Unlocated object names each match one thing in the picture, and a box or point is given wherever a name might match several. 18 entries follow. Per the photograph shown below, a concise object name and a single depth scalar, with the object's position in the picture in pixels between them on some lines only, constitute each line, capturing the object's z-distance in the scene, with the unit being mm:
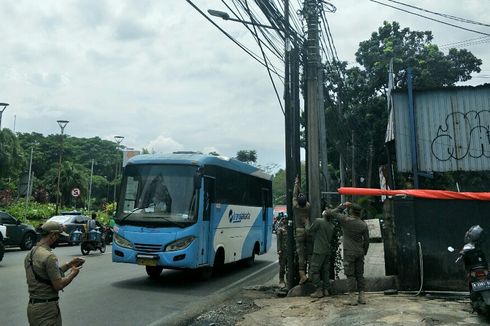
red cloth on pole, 8117
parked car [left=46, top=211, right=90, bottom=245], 20656
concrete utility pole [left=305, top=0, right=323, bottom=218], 9383
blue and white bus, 9625
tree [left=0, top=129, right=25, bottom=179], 41281
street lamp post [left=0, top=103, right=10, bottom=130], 20530
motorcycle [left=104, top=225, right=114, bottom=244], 21477
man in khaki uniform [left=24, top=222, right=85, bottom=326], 4062
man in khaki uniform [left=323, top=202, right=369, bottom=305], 7840
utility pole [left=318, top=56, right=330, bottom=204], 12414
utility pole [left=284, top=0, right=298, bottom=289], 9203
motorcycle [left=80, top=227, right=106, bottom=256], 16516
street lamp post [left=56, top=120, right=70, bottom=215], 25297
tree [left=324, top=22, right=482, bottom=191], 27234
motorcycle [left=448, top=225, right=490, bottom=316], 6164
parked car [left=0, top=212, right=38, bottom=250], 17391
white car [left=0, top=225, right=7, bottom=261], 16172
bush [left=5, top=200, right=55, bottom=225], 28328
